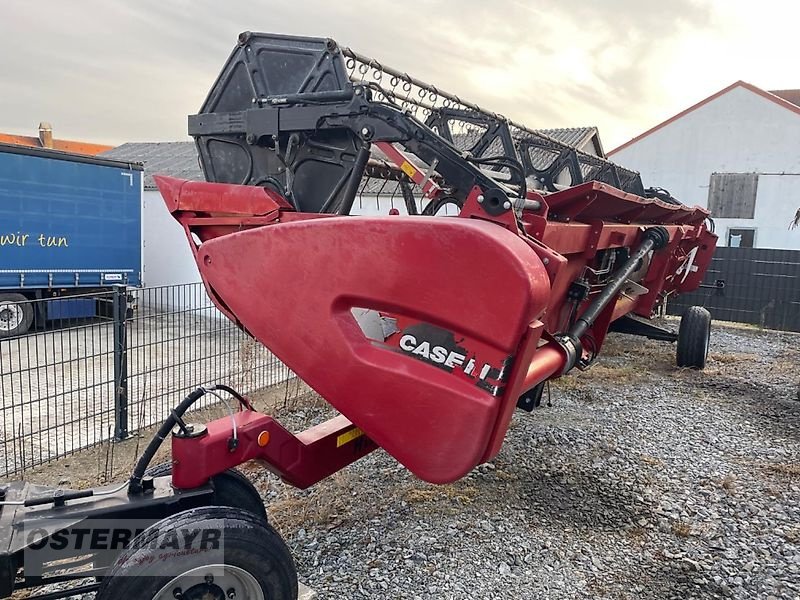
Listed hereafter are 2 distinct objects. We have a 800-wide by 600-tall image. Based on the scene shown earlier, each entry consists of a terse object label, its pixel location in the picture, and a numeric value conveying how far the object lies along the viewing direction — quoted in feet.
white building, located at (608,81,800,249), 69.36
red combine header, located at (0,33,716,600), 7.14
